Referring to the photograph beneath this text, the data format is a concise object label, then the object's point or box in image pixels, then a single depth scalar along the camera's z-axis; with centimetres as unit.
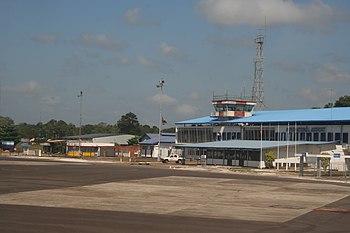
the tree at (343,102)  16808
